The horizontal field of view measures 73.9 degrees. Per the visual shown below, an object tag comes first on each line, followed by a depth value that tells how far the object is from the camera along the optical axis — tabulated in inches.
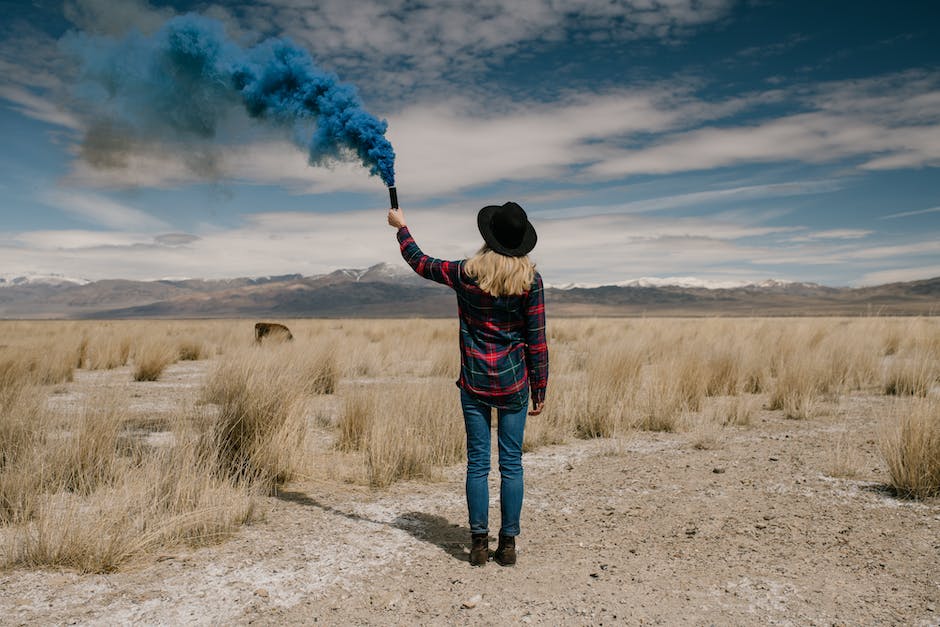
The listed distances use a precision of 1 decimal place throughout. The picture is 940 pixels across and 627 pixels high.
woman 147.2
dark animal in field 654.5
